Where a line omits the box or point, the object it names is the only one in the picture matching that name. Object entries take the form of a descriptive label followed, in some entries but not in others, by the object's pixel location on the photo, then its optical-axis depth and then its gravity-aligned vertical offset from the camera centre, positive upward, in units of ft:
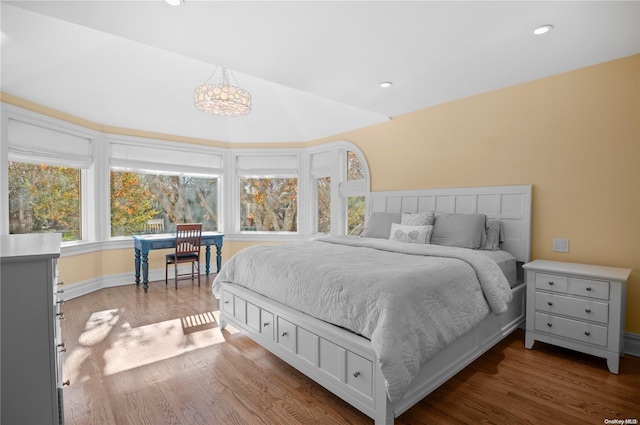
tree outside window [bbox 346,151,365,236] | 15.90 +0.20
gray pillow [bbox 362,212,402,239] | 12.19 -0.75
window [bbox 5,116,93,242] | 11.53 +1.12
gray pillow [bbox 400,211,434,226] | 10.86 -0.47
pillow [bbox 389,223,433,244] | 10.40 -0.94
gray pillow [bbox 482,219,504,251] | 10.13 -0.96
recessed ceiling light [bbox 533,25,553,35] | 7.16 +4.03
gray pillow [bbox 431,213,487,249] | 9.93 -0.78
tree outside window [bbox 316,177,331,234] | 17.79 -0.01
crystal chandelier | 11.28 +3.73
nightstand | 7.40 -2.48
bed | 5.51 -2.23
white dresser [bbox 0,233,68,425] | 3.80 -1.68
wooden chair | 15.16 -1.97
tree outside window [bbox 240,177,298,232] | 19.16 -0.03
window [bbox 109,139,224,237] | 15.76 +0.94
